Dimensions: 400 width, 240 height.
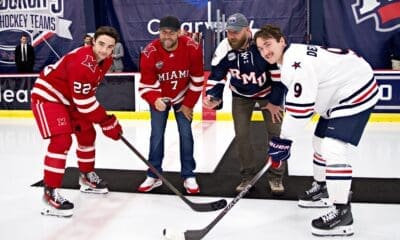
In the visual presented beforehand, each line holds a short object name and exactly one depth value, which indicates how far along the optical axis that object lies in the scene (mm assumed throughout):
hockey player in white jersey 2240
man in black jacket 8250
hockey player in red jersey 2629
